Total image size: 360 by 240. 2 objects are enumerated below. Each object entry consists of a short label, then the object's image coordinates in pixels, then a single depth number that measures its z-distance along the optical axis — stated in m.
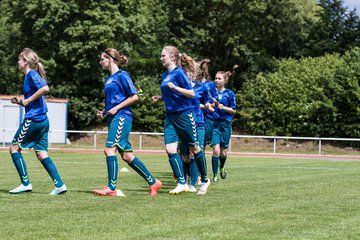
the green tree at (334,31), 52.62
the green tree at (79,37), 45.25
